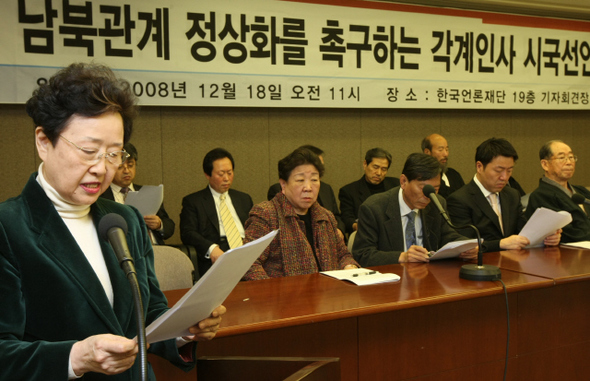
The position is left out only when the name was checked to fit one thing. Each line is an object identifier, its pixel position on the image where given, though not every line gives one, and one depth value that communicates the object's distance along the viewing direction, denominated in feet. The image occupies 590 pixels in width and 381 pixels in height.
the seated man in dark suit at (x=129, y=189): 12.06
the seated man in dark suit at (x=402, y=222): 9.62
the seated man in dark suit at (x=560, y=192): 11.68
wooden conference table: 6.37
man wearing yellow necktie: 12.93
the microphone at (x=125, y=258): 2.97
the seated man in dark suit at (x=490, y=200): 11.19
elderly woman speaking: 3.41
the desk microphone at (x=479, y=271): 7.83
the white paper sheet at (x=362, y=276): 7.75
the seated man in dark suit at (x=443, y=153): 16.48
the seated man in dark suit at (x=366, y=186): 15.47
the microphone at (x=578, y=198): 10.54
